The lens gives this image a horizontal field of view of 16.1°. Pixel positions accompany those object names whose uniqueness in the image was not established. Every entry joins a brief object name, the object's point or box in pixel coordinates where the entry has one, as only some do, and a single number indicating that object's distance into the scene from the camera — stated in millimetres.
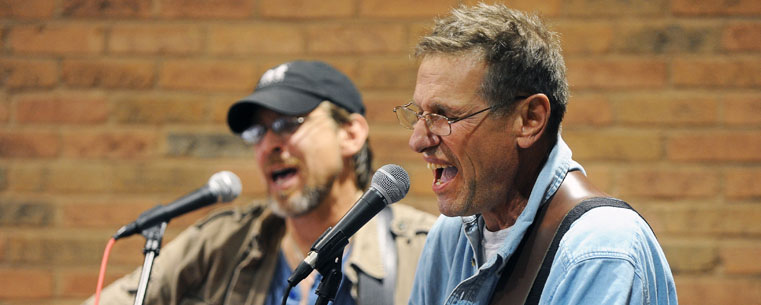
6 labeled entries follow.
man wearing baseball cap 5221
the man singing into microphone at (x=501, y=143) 4688
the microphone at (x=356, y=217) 4336
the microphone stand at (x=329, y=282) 4390
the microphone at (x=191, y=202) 4806
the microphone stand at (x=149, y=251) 4746
